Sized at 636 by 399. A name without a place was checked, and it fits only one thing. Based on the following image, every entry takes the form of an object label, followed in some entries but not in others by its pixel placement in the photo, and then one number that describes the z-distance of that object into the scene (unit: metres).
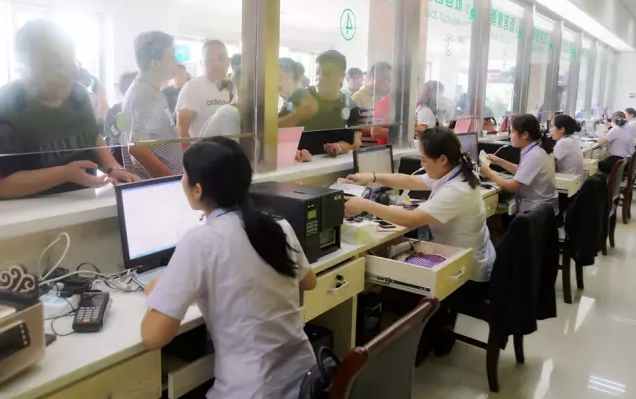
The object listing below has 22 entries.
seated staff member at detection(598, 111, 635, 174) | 7.36
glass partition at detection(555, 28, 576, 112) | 8.01
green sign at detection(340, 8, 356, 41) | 3.37
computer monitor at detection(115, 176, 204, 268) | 1.79
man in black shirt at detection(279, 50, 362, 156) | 3.19
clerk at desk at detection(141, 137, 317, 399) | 1.35
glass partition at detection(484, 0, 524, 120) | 5.59
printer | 1.96
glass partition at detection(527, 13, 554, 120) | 6.73
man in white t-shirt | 2.48
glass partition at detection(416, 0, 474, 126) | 4.39
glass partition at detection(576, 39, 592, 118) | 9.65
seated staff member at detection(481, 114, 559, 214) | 3.80
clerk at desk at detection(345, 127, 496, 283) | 2.45
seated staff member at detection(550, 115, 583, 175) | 4.85
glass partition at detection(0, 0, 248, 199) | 1.84
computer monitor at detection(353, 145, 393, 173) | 3.08
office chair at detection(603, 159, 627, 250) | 4.50
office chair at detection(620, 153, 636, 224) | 6.16
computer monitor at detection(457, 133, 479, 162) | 4.23
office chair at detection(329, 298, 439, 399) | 1.12
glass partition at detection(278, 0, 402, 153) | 3.02
